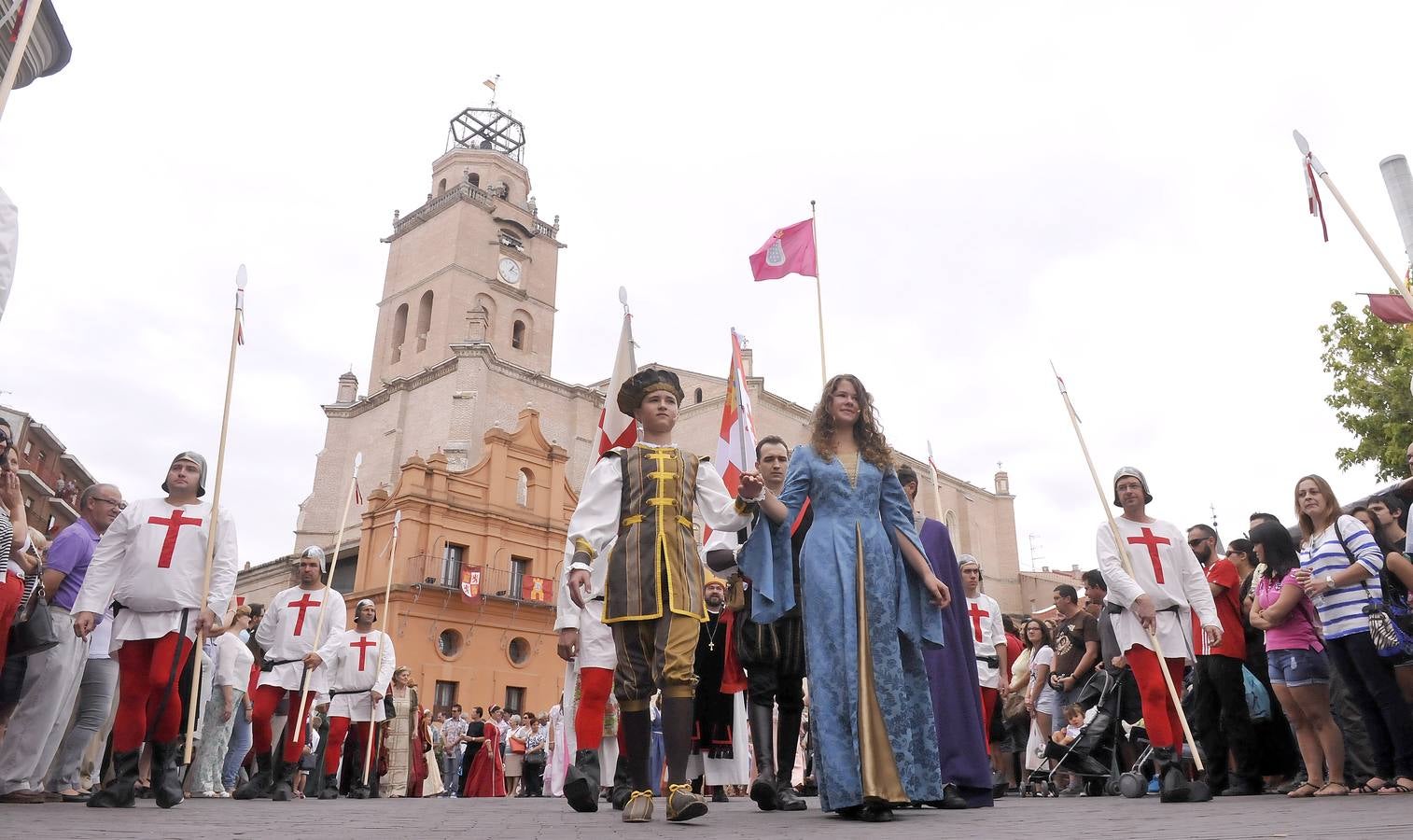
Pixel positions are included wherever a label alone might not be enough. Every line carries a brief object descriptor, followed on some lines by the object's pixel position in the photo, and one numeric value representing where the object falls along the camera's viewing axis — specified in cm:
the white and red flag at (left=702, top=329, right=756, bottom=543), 624
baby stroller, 837
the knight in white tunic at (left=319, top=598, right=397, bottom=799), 1052
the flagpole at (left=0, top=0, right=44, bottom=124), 362
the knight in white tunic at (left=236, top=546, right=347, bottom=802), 938
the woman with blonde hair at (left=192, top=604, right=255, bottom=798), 1032
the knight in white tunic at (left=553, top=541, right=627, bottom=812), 498
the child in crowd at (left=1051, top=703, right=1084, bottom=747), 889
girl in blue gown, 449
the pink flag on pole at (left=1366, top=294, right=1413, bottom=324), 954
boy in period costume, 462
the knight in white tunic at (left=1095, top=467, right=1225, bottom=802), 616
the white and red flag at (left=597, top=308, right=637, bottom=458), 628
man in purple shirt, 662
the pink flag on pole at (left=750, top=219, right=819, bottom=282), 1059
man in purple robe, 587
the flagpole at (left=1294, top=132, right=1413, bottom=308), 541
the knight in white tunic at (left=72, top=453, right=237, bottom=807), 602
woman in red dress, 1888
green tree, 2016
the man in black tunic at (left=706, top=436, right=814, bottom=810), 593
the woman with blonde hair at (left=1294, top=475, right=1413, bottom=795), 584
